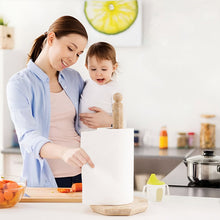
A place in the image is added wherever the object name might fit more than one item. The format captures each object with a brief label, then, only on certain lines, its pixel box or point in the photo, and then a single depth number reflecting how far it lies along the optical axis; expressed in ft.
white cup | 5.08
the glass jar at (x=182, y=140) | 12.49
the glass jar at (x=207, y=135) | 12.21
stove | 6.56
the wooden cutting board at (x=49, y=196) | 5.02
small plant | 13.16
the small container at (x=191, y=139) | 12.46
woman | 5.70
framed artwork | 12.82
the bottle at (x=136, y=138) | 12.84
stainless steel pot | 6.47
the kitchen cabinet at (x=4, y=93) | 12.78
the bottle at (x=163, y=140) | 12.46
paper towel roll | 4.46
